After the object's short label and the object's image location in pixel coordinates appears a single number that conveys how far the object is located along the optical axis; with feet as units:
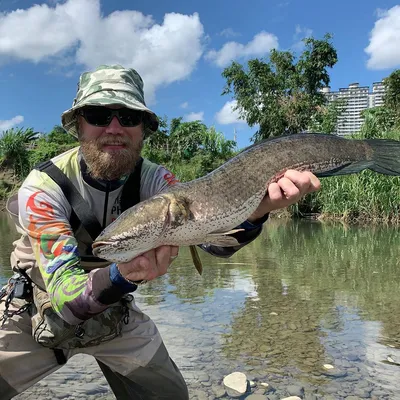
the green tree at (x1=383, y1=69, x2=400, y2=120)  96.88
